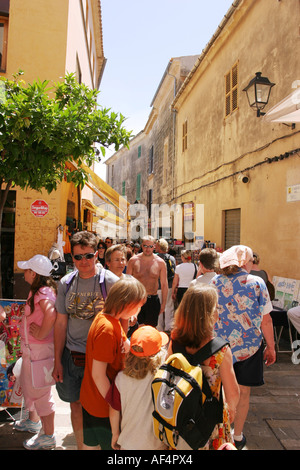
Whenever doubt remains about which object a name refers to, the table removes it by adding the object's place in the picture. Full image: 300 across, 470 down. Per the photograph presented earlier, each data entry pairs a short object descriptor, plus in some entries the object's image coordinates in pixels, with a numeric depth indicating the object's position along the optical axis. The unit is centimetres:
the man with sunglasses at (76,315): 266
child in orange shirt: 204
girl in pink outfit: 286
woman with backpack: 189
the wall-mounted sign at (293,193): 649
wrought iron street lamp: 681
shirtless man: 507
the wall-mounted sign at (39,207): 796
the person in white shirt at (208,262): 418
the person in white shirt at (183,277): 619
